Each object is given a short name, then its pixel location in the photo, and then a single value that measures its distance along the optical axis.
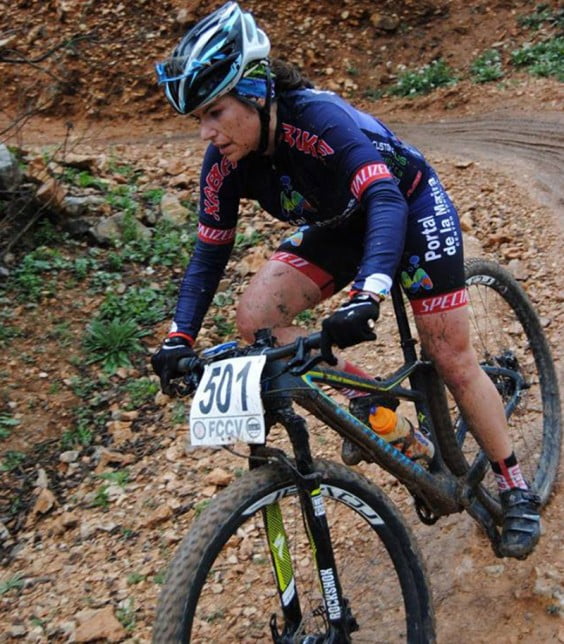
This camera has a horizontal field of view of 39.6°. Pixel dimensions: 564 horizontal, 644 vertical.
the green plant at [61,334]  5.99
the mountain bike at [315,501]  2.43
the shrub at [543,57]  11.51
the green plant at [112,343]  5.84
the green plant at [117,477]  4.71
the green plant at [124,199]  7.48
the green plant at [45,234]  6.89
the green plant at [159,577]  3.86
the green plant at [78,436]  5.15
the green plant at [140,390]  5.49
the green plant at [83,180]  7.79
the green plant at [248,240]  7.30
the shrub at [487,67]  12.13
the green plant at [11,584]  4.00
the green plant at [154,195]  7.86
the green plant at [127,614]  3.61
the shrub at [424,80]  12.38
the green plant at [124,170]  8.46
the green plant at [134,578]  3.89
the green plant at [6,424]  5.18
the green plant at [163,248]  6.94
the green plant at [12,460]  4.96
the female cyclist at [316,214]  2.76
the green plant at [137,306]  6.27
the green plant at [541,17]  12.64
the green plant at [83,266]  6.62
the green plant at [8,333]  5.91
